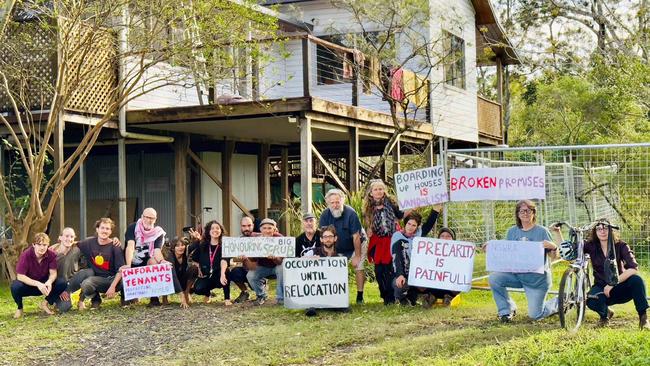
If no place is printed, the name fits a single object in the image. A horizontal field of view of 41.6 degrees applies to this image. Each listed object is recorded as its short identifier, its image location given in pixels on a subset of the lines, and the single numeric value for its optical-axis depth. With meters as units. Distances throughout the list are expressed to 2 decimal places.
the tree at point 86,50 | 11.07
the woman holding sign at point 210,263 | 10.16
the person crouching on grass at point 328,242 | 9.50
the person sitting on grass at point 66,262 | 9.66
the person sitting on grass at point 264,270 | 10.03
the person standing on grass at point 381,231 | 9.72
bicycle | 7.75
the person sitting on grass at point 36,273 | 9.43
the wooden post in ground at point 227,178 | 17.02
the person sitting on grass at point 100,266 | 9.83
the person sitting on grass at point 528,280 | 8.39
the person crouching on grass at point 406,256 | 9.43
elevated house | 13.43
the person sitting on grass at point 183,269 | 10.09
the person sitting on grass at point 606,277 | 7.80
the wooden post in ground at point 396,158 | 16.94
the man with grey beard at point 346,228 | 9.79
